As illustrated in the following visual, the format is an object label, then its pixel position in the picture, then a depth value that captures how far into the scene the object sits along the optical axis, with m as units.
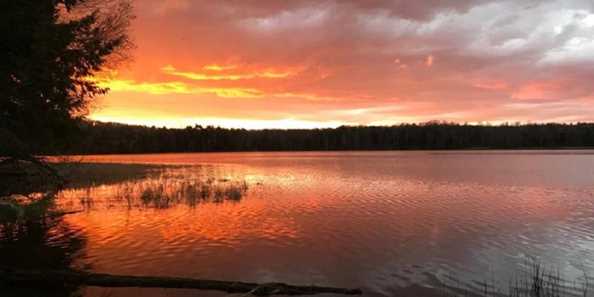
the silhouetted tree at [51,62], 10.02
